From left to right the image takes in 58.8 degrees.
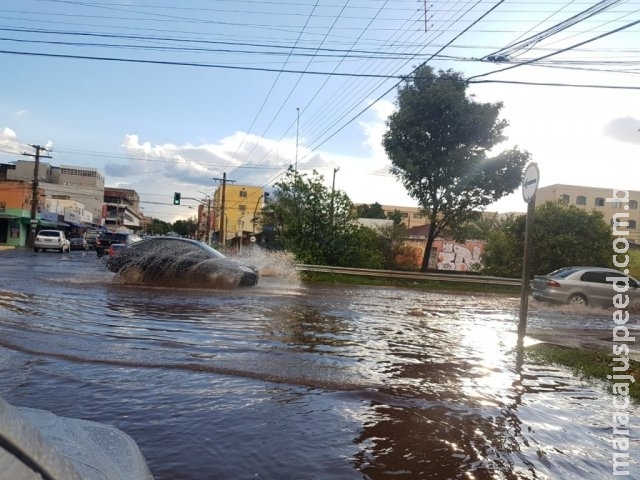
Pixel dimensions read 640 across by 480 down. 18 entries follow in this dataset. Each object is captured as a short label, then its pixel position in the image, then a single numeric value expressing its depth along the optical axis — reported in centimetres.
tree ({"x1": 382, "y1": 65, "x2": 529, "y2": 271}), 2712
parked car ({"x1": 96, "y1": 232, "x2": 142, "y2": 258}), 3492
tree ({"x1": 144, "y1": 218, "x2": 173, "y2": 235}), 14950
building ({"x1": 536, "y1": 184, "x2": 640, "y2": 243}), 8512
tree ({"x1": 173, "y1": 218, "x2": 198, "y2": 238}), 15658
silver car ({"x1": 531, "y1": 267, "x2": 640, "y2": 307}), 1767
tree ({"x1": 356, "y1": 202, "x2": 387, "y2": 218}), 9350
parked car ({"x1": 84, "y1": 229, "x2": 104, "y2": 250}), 5644
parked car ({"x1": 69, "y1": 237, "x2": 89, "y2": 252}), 4847
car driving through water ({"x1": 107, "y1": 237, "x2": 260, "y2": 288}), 1605
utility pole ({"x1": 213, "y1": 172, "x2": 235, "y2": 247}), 5837
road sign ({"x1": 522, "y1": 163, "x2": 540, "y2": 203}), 809
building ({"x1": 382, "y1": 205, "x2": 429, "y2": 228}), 9712
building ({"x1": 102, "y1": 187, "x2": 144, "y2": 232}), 12062
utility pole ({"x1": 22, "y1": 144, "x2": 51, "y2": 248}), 4694
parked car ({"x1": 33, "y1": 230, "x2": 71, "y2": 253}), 4022
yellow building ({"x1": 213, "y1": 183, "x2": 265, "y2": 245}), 10312
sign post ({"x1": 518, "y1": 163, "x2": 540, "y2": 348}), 811
